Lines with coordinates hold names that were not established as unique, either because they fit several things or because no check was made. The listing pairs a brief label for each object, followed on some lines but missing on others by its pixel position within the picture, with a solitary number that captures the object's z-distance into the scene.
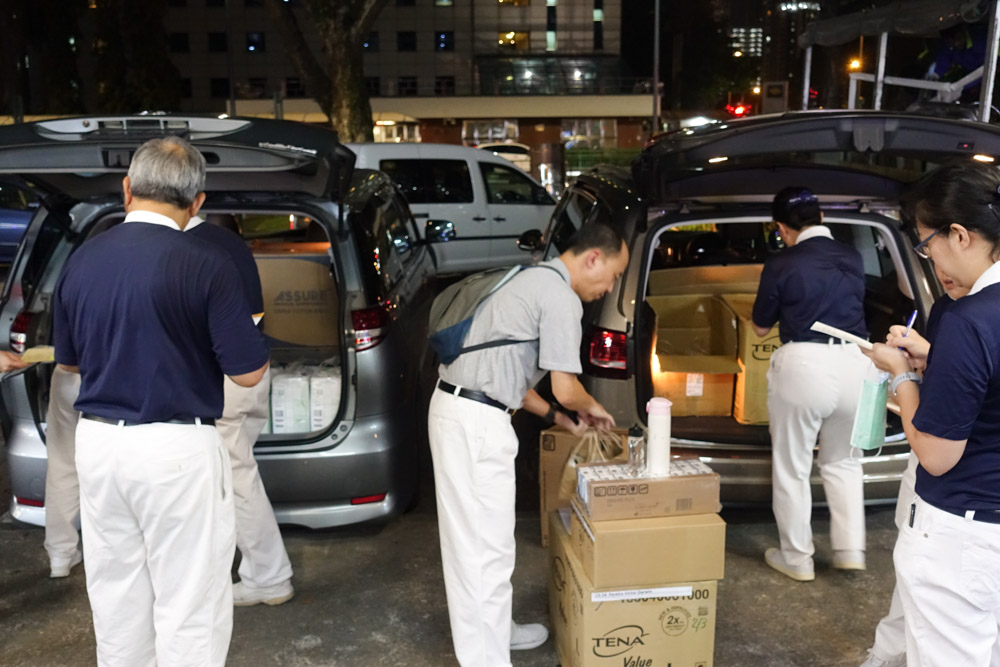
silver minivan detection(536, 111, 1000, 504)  3.53
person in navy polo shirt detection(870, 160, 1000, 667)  2.06
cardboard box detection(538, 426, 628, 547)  3.90
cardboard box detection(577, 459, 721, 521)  3.00
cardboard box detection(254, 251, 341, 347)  5.40
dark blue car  13.25
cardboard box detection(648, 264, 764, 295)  5.68
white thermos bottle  3.06
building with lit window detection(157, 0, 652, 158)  45.84
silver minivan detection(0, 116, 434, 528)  4.02
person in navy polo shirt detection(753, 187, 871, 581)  3.86
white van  11.12
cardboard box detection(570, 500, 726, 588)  2.93
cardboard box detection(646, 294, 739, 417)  5.13
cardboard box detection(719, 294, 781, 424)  5.02
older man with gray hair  2.52
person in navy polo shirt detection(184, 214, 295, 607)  3.62
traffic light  12.91
